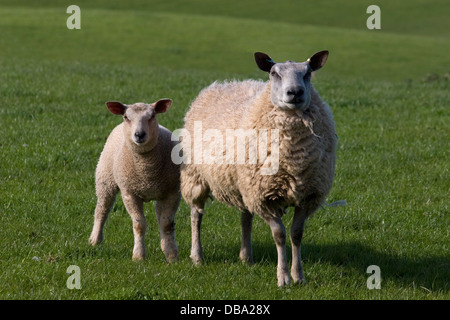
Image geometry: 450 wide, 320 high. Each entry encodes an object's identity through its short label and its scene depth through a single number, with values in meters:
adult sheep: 12.18
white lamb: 13.38
